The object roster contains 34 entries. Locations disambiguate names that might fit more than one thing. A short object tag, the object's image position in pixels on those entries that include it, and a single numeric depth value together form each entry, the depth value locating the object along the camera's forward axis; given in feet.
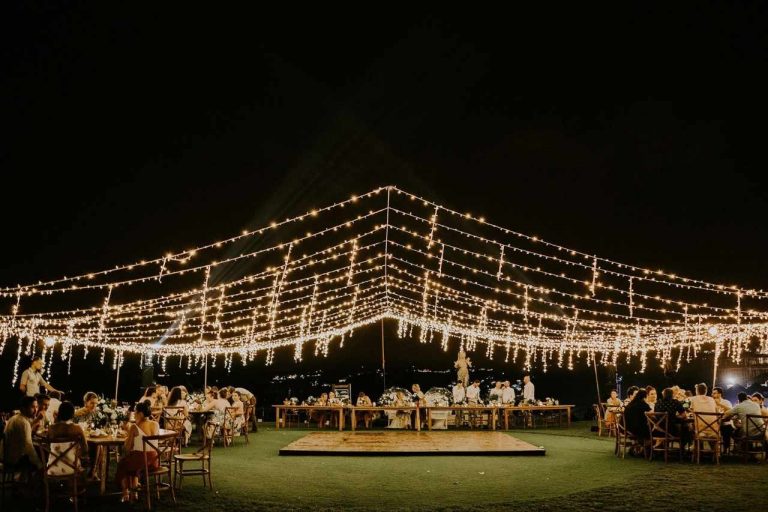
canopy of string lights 45.14
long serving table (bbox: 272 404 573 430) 47.11
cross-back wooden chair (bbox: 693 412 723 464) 28.40
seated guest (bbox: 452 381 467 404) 53.51
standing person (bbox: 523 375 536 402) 52.16
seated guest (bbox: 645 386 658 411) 38.06
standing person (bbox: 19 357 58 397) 29.91
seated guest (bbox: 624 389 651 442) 30.40
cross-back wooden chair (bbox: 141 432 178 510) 19.04
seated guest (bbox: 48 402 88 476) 19.31
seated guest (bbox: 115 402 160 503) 19.61
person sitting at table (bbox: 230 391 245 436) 38.19
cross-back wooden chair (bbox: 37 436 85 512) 18.76
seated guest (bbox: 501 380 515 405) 51.27
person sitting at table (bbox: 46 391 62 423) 29.91
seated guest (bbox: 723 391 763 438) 29.14
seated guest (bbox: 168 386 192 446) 33.76
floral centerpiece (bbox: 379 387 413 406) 49.49
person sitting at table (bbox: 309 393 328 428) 51.13
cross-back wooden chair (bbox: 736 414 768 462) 28.86
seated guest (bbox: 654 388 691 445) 29.60
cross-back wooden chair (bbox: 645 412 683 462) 29.32
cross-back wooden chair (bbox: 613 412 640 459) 30.71
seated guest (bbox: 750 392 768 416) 34.76
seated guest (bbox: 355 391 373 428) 50.65
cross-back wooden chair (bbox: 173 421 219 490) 21.48
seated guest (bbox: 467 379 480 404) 52.70
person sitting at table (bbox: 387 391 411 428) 50.65
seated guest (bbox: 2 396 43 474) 19.60
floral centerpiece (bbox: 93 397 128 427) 23.88
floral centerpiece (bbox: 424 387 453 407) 49.60
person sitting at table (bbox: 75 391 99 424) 27.25
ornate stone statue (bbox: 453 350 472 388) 59.06
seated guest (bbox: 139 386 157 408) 34.19
